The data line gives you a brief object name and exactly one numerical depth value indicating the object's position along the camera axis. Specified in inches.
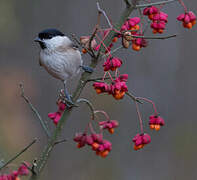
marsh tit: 261.8
